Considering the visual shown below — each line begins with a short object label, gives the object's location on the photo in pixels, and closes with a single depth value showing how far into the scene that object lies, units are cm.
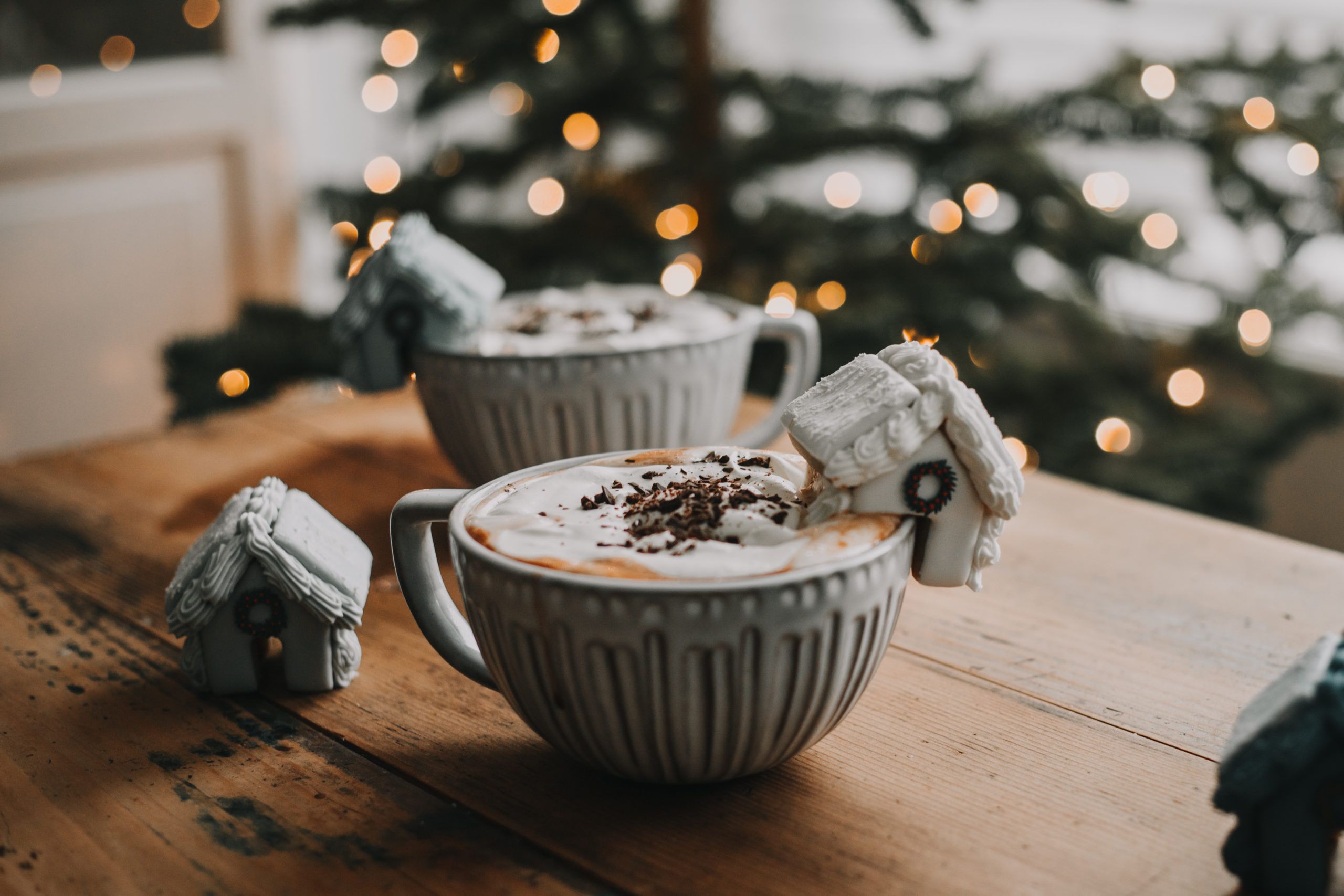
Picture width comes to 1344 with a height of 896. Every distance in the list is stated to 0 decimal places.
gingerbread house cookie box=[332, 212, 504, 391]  93
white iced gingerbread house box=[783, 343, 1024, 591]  55
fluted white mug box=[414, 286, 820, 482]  90
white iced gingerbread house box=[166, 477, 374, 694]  69
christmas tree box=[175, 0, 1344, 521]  159
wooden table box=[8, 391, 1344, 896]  54
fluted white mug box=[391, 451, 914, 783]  51
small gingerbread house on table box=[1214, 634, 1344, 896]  48
